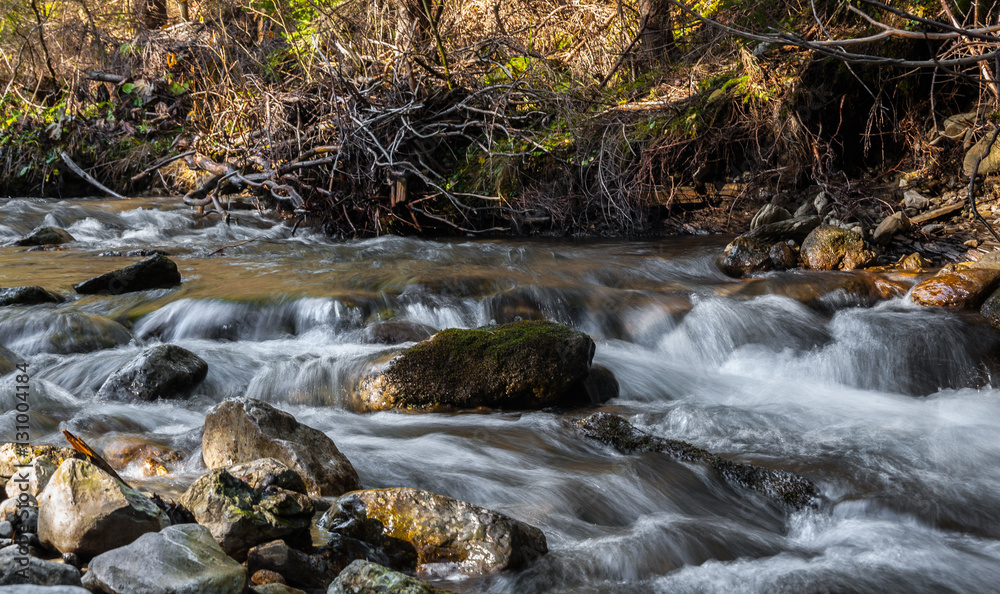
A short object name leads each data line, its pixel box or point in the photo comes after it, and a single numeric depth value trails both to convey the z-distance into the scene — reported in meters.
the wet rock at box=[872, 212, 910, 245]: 7.07
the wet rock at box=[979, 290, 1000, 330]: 5.16
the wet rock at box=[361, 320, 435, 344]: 5.35
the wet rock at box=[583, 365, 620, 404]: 4.46
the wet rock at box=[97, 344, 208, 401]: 4.20
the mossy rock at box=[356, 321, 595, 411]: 4.21
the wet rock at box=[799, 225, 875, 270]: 6.70
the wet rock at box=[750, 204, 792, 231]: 7.59
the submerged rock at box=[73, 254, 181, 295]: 6.19
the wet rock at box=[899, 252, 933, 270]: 6.59
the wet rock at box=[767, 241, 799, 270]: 6.92
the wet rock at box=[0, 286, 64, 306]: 5.56
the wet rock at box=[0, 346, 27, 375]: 4.36
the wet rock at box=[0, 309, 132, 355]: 4.98
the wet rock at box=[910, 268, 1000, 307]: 5.48
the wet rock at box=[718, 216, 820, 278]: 6.99
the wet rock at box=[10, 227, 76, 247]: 8.61
